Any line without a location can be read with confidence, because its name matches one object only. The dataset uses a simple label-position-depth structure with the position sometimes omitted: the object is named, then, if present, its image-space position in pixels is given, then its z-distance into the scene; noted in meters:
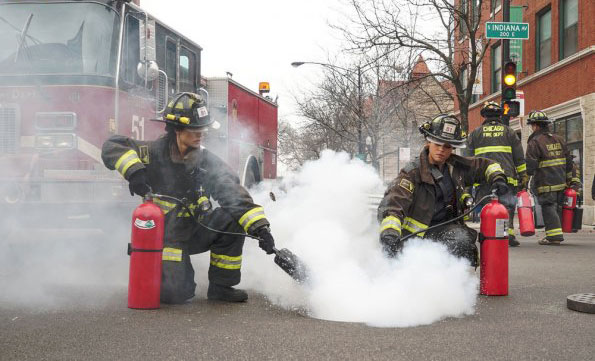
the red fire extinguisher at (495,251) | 5.40
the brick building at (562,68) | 17.08
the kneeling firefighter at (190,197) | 5.09
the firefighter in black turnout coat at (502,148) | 8.81
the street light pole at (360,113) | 26.38
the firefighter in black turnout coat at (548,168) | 9.94
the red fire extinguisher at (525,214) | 8.78
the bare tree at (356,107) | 27.00
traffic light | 11.77
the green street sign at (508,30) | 11.87
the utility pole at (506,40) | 12.81
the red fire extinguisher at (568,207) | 10.17
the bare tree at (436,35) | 16.89
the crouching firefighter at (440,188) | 5.27
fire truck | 6.76
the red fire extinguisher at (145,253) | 4.71
